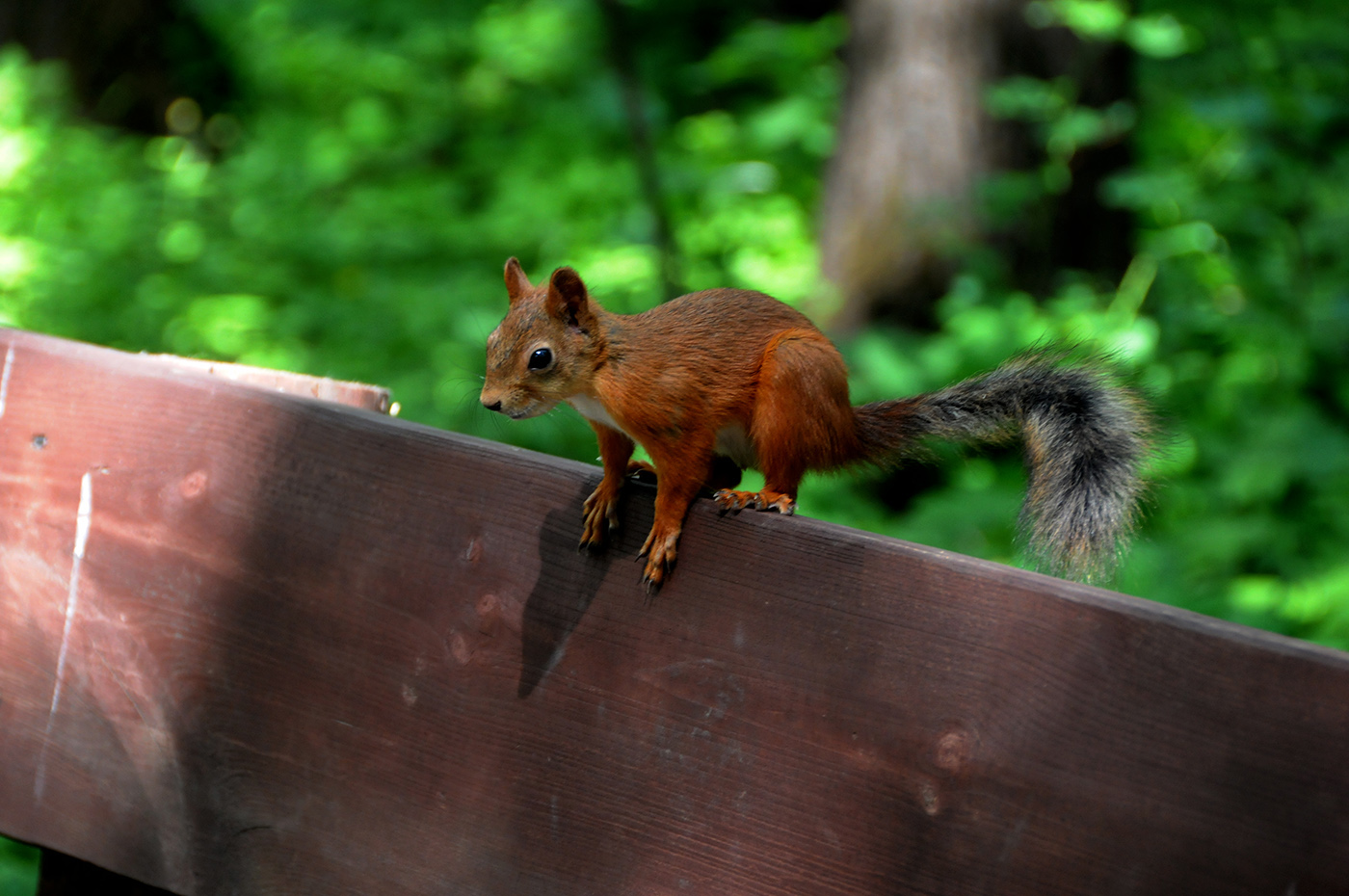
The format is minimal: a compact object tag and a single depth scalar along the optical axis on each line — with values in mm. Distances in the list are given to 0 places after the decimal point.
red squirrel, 4897
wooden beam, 4775
